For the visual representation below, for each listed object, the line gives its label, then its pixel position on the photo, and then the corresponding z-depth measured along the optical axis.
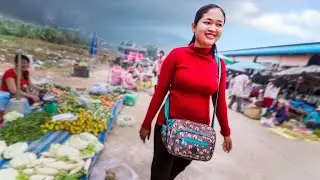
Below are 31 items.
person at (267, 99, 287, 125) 5.57
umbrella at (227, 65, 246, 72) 10.10
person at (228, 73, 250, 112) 6.39
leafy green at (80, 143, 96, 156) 1.95
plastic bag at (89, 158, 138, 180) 1.76
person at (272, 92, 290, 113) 5.71
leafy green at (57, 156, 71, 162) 1.78
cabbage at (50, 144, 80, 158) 1.82
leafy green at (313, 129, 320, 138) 4.97
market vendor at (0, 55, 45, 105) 2.65
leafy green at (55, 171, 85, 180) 1.57
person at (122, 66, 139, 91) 6.72
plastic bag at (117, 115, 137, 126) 3.50
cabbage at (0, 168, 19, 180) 1.46
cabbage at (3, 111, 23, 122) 2.28
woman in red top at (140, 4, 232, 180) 1.17
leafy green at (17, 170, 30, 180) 1.49
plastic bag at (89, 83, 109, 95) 4.79
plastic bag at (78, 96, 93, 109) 3.19
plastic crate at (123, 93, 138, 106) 4.97
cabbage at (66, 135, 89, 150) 2.00
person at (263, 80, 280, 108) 6.15
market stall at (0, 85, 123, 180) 1.63
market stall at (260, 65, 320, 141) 5.02
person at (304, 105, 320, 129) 5.34
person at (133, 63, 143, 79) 7.78
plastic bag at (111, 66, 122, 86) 6.81
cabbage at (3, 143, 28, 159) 1.72
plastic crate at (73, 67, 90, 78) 8.46
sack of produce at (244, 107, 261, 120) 5.87
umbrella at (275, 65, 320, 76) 5.79
